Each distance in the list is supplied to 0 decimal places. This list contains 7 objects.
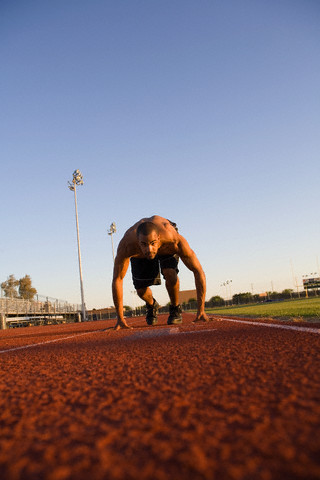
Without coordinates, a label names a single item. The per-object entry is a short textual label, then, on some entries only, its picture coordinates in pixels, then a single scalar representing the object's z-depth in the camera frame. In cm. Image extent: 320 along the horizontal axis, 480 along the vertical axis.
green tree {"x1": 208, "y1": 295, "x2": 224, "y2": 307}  7191
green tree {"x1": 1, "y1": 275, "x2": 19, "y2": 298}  5829
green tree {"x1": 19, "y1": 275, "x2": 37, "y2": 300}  5875
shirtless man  446
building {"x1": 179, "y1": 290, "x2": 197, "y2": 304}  9731
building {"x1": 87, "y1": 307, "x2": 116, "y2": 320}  5766
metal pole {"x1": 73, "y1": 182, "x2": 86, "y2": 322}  3322
